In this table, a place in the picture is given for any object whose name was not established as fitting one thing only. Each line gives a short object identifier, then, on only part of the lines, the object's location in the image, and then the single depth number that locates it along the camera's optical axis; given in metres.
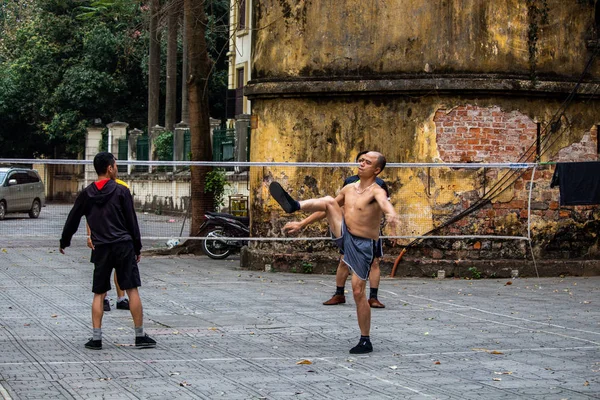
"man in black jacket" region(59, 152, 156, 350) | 10.29
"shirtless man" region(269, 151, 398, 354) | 10.05
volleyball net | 17.77
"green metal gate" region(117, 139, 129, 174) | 45.12
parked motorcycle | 20.17
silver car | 24.09
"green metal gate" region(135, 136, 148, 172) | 43.31
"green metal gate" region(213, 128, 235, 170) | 32.81
